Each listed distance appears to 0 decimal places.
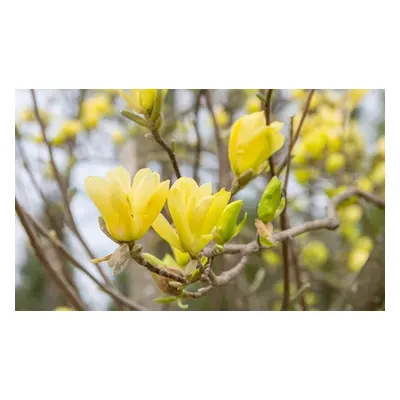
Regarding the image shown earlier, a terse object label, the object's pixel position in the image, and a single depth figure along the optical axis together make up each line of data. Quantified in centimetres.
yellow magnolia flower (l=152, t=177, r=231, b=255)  125
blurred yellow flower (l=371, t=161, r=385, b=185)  188
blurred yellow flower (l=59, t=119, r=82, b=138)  204
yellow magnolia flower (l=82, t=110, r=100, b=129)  215
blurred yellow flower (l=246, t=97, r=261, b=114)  179
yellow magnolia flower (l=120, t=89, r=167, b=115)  135
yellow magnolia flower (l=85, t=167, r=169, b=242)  122
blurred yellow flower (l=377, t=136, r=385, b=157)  195
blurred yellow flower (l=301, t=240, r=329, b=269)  265
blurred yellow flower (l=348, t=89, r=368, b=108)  182
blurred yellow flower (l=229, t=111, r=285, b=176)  132
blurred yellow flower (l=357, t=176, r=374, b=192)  206
